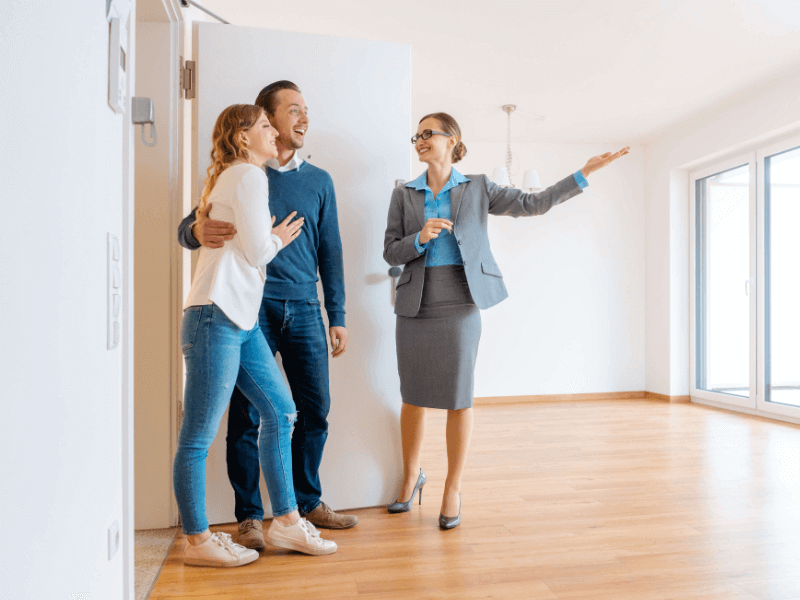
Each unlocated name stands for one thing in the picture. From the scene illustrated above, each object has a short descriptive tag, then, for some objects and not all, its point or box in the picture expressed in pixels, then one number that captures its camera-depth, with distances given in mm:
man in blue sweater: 1859
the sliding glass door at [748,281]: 4258
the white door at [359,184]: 2100
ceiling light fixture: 4285
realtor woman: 2000
